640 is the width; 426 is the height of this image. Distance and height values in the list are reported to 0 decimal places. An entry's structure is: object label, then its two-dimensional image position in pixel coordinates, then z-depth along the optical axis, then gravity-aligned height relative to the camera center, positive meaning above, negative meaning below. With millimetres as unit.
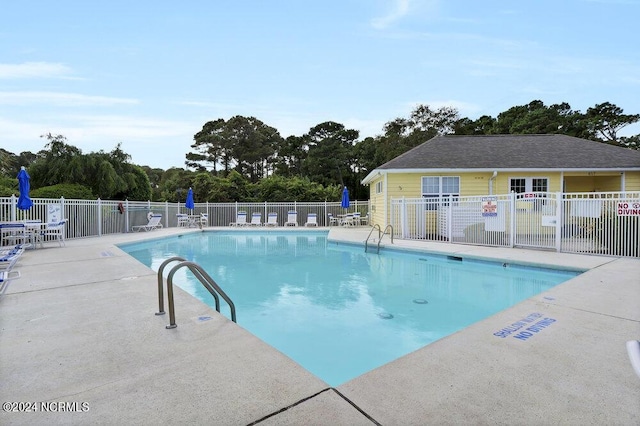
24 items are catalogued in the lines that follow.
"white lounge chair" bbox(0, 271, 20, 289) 4081 -1142
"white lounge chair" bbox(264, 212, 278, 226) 19891 -730
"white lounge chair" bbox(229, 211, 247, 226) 19688 -665
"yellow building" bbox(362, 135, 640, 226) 13023 +1406
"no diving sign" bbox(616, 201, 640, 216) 7160 -12
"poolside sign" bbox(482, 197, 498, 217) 9669 +12
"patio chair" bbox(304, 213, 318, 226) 19641 -699
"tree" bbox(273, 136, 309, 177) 36859 +5668
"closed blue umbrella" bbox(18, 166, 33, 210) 9062 +411
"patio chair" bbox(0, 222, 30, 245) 8647 -733
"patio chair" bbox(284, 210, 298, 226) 19438 -599
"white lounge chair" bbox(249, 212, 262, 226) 19823 -727
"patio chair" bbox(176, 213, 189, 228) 19594 -717
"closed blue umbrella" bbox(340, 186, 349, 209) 18938 +357
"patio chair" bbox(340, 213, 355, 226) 19281 -705
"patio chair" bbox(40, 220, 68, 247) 9905 -737
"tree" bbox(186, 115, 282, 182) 33812 +6288
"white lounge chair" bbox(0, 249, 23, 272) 5618 -885
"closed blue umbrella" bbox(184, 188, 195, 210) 18758 +353
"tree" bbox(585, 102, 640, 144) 29455 +7381
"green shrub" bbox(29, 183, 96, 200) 14203 +644
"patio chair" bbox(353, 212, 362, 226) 19375 -665
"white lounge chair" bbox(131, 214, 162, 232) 16369 -859
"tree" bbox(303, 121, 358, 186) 34062 +4715
